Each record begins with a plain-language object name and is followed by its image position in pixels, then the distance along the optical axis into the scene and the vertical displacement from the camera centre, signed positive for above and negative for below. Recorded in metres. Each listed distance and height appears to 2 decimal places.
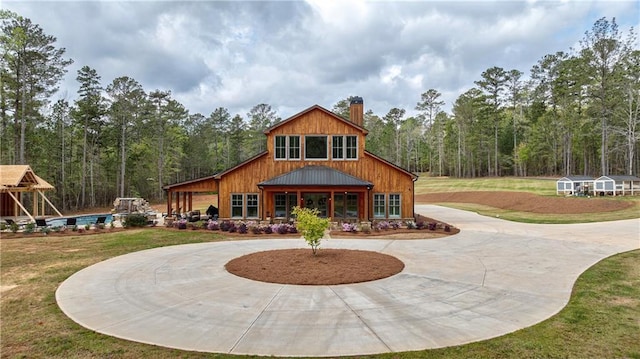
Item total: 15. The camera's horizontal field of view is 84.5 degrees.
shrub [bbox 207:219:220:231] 19.67 -1.91
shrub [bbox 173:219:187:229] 19.91 -1.84
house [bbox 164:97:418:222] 22.47 +1.04
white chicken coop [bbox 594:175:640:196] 31.17 +0.21
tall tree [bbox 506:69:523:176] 64.94 +18.72
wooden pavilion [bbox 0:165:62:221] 22.64 +0.59
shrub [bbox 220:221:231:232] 19.42 -1.94
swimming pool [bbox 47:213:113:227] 23.29 -1.89
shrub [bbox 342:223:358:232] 19.38 -2.06
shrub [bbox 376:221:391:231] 20.03 -2.06
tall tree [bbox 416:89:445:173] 77.30 +18.81
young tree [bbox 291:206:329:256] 11.46 -1.14
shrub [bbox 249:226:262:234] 19.08 -2.10
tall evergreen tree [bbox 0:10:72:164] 30.70 +10.52
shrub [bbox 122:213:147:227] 20.70 -1.65
